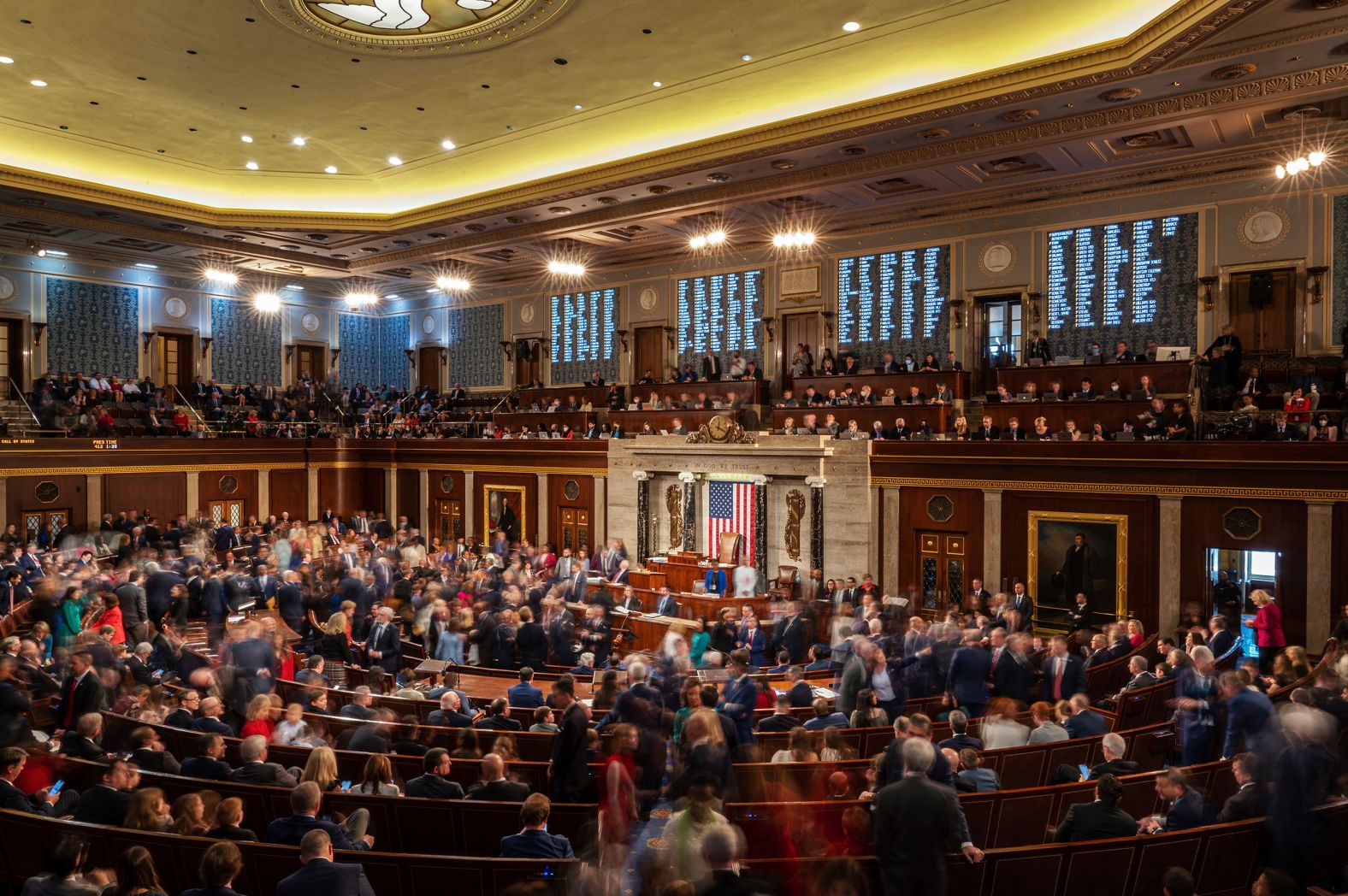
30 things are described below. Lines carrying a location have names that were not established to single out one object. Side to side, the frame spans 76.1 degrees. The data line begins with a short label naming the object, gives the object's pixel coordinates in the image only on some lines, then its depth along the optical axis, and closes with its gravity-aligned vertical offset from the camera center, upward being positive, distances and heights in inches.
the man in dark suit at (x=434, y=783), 216.1 -86.7
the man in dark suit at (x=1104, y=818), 189.3 -82.3
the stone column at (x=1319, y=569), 455.5 -65.1
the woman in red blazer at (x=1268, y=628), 414.3 -87.7
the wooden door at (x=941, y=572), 581.9 -87.7
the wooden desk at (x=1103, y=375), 573.6 +49.0
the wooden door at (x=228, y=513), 830.5 -74.6
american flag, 655.8 -55.8
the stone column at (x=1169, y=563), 498.9 -68.6
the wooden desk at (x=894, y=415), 619.8 +21.0
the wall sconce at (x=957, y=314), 705.6 +106.6
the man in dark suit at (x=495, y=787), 214.2 -87.1
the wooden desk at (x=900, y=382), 663.1 +49.0
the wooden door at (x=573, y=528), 762.8 -78.8
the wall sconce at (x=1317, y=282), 567.2 +109.3
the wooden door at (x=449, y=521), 868.0 -83.6
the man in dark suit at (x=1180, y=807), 199.6 -84.3
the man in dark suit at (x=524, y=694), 307.9 -91.5
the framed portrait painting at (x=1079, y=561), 525.0 -72.4
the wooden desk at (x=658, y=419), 730.2 +19.3
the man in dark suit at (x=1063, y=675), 335.6 -90.1
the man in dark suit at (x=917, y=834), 170.2 -78.0
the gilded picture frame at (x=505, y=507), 812.0 -64.8
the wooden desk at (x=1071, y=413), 555.1 +21.7
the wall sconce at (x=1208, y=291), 605.0 +109.7
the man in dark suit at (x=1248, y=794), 196.2 -79.9
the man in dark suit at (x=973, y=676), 327.9 -88.7
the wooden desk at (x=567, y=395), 879.1 +47.2
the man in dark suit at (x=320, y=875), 153.9 -79.1
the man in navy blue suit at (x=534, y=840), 184.9 -86.4
